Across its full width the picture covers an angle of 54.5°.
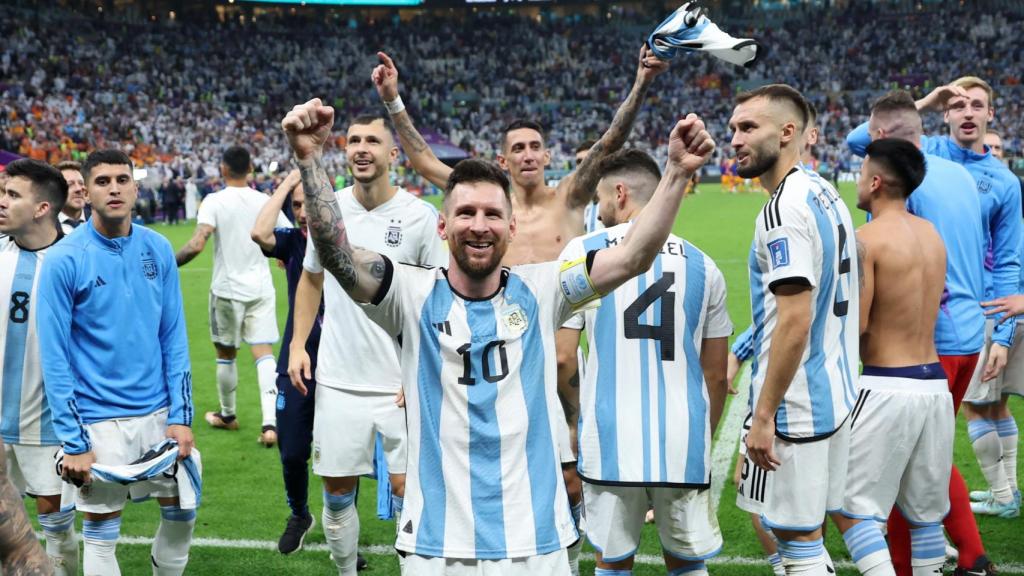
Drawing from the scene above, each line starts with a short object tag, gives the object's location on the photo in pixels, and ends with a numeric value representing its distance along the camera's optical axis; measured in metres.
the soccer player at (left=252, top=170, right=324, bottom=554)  5.91
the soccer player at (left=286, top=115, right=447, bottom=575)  5.27
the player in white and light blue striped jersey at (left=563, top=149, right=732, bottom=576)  4.25
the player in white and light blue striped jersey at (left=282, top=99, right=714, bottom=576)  3.19
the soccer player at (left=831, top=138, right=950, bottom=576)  4.48
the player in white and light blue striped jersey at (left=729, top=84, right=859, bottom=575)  3.99
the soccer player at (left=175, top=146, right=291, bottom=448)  9.18
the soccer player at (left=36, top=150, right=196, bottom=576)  4.51
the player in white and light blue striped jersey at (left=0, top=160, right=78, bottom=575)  5.02
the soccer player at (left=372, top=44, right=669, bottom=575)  5.99
